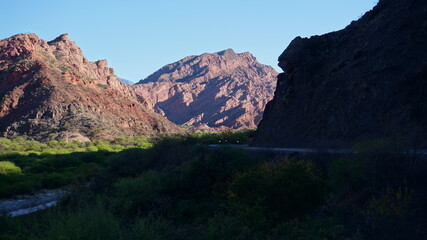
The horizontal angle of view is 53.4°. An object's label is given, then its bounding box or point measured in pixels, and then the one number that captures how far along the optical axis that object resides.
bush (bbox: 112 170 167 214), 17.69
